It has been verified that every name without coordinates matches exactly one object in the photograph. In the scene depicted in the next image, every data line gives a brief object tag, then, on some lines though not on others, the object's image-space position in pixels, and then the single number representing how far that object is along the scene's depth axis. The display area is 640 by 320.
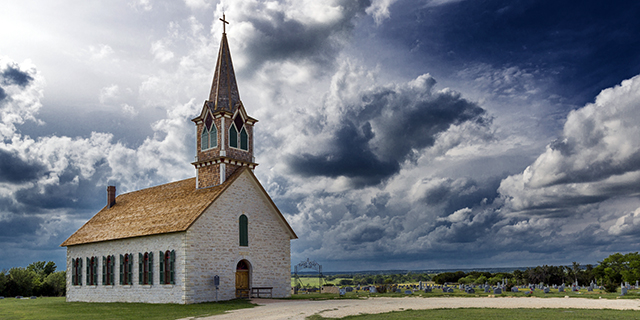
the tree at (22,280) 56.59
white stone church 32.31
